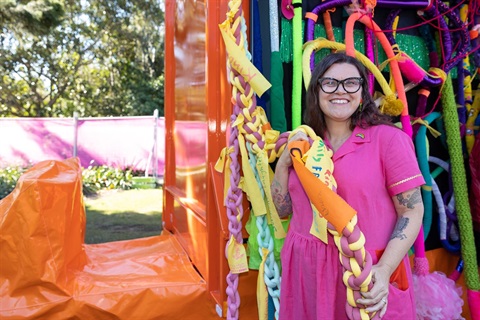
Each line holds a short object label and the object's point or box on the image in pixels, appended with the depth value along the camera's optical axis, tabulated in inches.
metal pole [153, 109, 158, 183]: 439.2
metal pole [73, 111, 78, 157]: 416.2
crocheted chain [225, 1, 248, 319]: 76.5
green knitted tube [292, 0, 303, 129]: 82.2
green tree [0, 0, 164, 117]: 686.5
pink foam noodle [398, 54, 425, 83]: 91.1
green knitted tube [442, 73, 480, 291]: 98.3
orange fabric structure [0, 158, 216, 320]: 87.5
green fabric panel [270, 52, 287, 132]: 81.7
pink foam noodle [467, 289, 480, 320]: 96.7
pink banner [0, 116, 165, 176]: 417.1
